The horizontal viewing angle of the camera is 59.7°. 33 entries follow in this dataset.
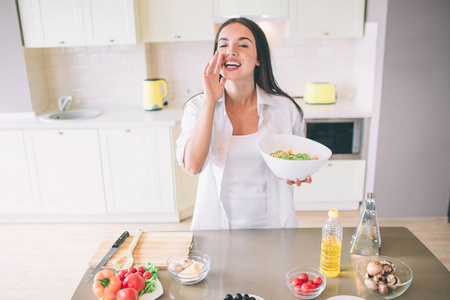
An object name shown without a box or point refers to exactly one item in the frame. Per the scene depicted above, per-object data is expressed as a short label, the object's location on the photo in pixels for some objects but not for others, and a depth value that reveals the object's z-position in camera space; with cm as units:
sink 349
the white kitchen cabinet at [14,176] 322
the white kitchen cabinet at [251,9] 326
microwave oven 333
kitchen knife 132
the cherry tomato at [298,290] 119
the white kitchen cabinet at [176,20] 330
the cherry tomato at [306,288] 117
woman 159
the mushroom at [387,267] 123
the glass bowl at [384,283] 117
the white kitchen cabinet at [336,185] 343
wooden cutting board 138
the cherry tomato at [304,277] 122
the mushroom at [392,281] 117
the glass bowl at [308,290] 118
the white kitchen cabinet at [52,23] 320
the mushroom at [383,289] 117
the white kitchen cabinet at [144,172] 320
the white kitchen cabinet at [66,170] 321
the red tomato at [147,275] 124
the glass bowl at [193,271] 125
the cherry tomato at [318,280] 121
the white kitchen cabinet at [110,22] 320
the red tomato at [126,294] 112
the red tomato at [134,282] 117
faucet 349
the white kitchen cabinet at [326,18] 330
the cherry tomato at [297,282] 122
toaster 352
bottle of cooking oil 130
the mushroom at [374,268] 123
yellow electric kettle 345
